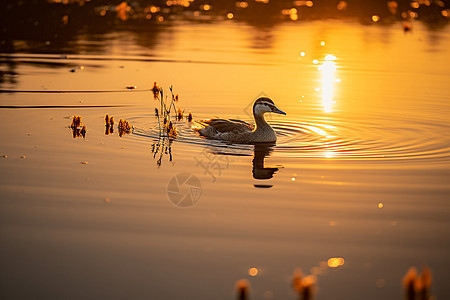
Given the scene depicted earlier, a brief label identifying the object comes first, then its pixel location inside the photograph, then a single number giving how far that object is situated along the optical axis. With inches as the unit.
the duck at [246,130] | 551.5
